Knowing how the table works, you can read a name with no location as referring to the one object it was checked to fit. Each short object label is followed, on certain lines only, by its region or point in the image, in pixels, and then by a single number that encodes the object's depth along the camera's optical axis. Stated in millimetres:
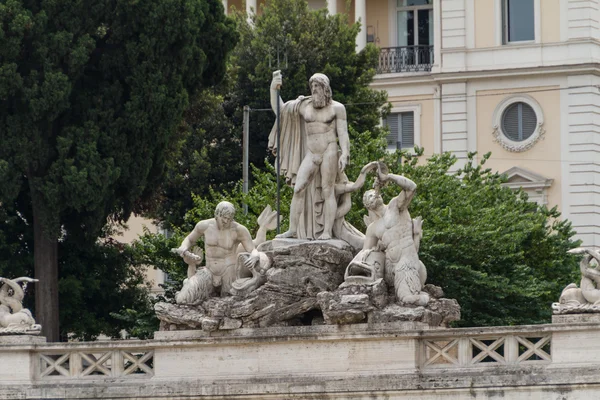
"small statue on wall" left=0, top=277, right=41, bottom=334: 44219
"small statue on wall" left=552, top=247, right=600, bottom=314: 40312
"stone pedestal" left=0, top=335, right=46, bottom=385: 43906
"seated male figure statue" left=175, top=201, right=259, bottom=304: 43531
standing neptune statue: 43562
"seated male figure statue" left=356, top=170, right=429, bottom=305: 42000
